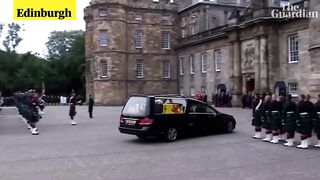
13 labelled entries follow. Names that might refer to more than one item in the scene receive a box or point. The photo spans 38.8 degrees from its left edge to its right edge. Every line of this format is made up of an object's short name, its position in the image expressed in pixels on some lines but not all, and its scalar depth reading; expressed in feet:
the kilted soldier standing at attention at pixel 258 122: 57.26
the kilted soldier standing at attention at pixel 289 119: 49.78
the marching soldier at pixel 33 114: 67.02
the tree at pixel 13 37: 306.76
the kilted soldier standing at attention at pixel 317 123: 48.26
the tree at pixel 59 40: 321.32
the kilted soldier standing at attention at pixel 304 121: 47.93
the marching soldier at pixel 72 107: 83.72
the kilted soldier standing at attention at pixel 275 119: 52.80
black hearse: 53.31
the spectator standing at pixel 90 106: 102.32
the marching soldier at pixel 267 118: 54.44
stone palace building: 130.31
